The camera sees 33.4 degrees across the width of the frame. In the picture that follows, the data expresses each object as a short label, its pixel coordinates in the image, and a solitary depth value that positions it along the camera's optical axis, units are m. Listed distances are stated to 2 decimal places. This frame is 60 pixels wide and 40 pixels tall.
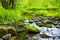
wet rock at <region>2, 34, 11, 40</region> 3.10
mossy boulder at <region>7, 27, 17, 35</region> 3.36
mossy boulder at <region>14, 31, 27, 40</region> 3.36
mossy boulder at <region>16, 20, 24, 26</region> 3.98
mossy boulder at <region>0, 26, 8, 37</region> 3.22
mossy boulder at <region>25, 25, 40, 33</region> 3.88
